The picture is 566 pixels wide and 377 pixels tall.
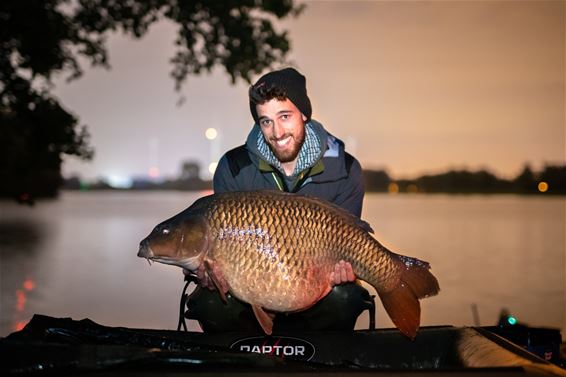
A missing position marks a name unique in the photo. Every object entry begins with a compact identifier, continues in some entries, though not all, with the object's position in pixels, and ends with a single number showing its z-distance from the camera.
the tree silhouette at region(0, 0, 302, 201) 7.59
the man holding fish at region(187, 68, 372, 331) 3.09
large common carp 2.55
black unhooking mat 1.95
